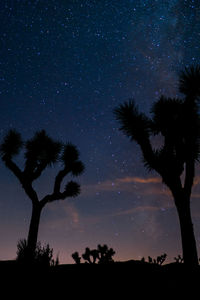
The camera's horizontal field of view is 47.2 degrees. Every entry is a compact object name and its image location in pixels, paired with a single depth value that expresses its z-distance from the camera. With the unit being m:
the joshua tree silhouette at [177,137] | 7.06
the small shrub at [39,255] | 7.64
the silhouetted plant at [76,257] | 11.48
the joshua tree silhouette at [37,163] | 10.80
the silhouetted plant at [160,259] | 12.53
